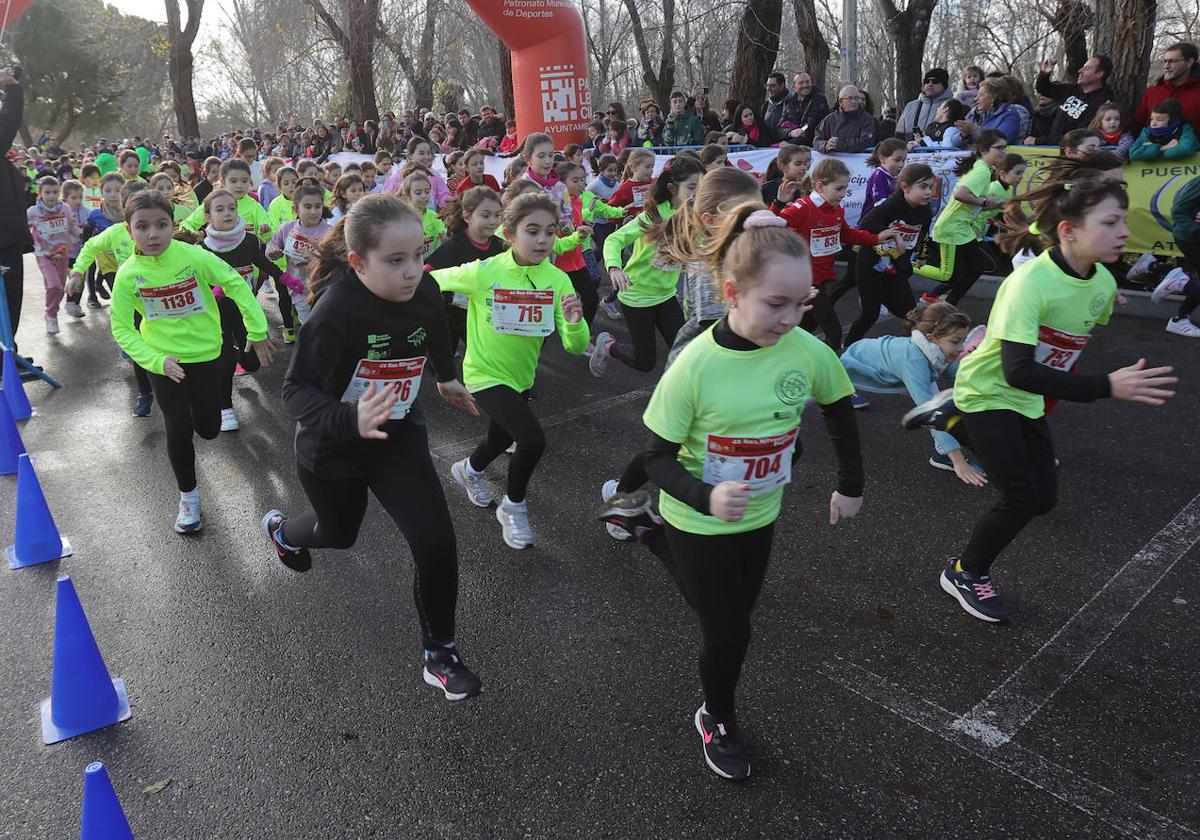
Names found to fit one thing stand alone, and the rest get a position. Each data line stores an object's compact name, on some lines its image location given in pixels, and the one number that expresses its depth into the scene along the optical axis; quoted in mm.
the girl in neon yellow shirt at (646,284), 5629
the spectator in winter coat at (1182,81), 8258
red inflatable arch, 13492
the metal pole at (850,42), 13188
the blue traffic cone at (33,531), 4547
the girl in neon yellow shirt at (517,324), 4359
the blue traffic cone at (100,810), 2205
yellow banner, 8375
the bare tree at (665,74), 22672
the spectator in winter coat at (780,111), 12445
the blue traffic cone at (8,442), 5971
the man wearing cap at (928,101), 11102
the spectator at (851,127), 10977
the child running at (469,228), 5469
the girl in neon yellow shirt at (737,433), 2447
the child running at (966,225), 7438
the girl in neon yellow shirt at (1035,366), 3268
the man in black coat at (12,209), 7207
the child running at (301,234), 7738
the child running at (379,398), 2977
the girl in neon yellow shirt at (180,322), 4648
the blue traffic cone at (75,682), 3203
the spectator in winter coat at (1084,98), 9375
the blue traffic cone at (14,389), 7266
